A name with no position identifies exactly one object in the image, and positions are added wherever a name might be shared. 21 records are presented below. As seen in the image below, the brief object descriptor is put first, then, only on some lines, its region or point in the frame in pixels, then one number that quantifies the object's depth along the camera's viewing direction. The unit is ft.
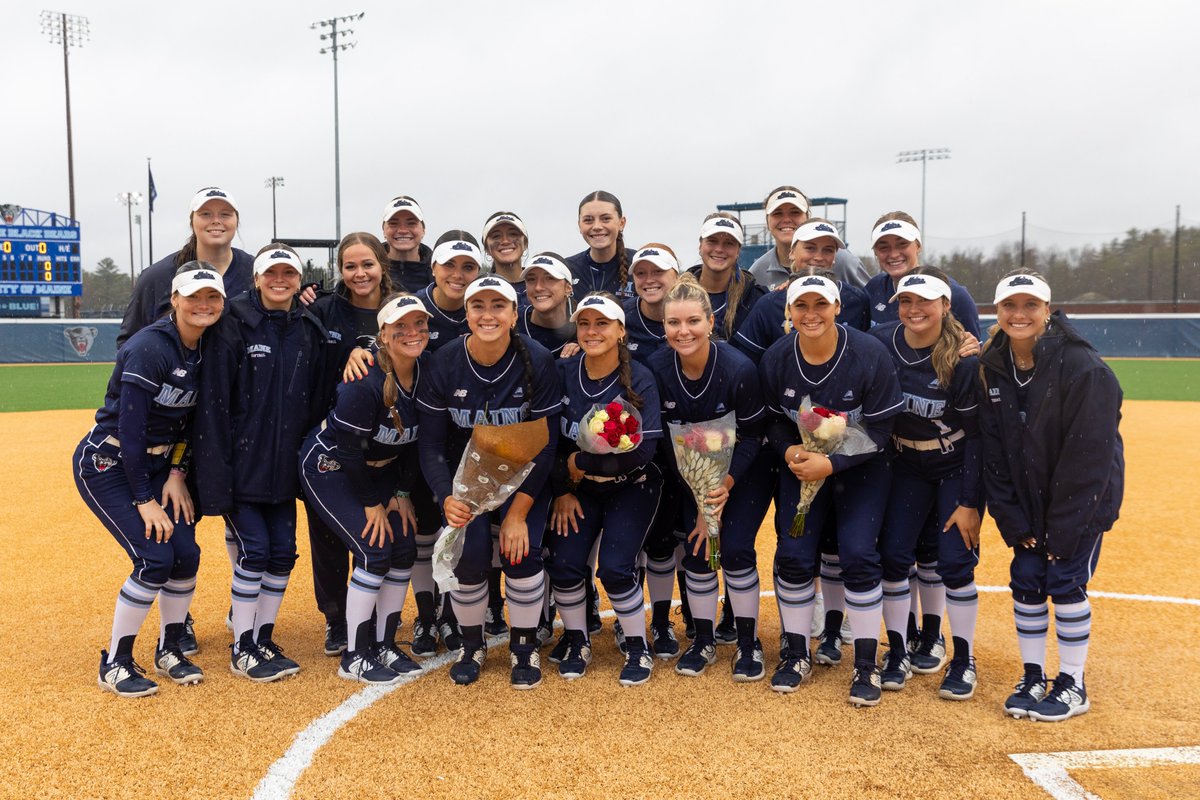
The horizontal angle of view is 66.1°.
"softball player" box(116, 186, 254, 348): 15.74
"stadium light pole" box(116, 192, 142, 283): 192.34
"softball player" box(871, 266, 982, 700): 13.62
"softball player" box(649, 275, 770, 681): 14.10
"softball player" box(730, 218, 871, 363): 15.43
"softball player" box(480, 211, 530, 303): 17.17
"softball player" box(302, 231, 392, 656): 15.47
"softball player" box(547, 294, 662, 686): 14.10
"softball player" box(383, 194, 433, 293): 17.71
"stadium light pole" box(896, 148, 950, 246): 176.14
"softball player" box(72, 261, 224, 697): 13.60
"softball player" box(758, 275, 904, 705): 13.60
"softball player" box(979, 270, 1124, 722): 12.41
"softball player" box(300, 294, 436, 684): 14.10
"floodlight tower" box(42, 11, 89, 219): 128.67
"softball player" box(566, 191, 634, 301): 17.80
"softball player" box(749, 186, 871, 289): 17.71
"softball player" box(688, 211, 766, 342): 15.98
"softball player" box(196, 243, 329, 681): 14.23
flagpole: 134.92
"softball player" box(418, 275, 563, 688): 14.21
